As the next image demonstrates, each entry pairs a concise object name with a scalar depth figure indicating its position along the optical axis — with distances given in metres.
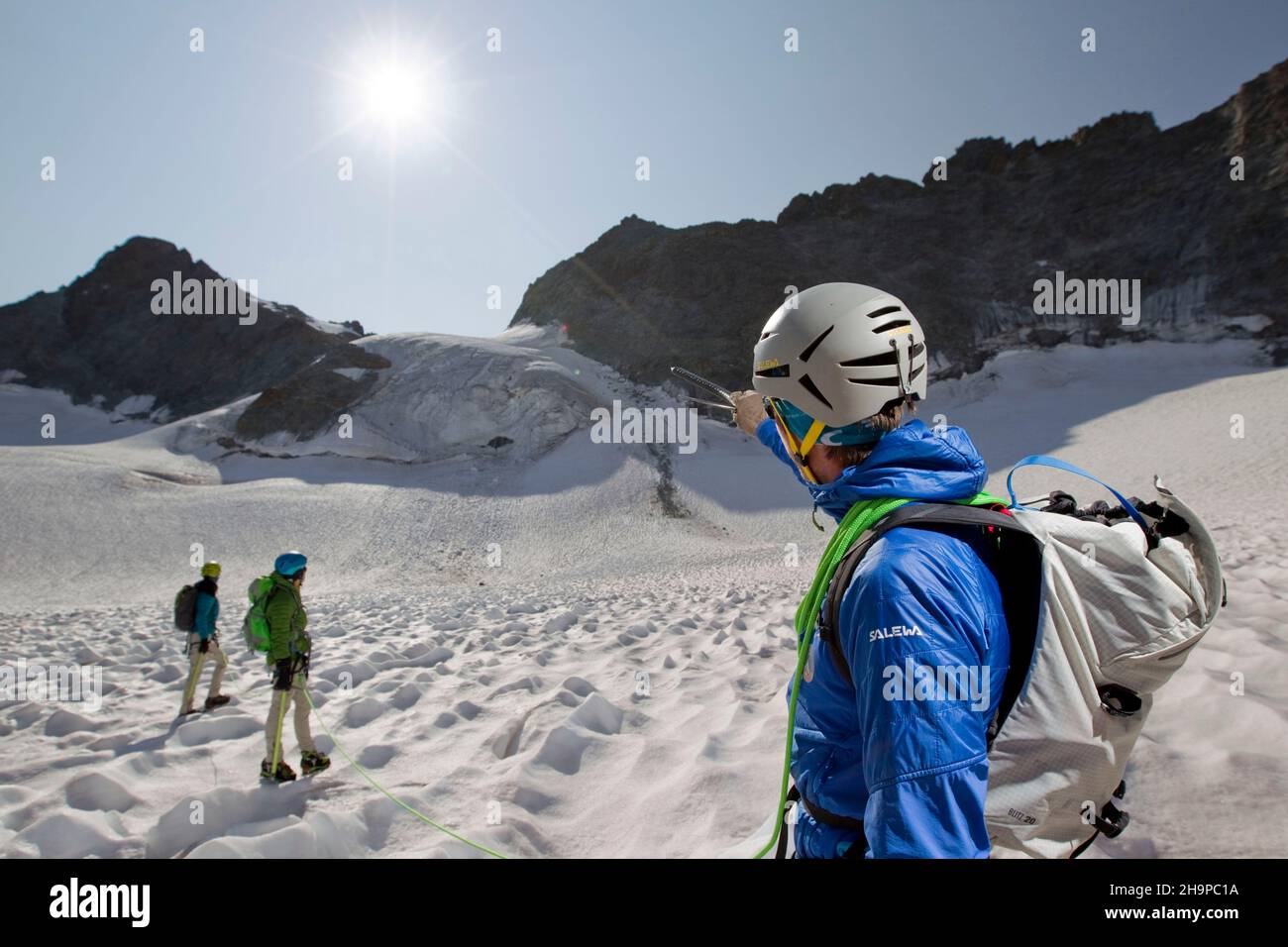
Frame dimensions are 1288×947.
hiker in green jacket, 4.98
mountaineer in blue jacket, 1.24
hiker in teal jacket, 6.68
